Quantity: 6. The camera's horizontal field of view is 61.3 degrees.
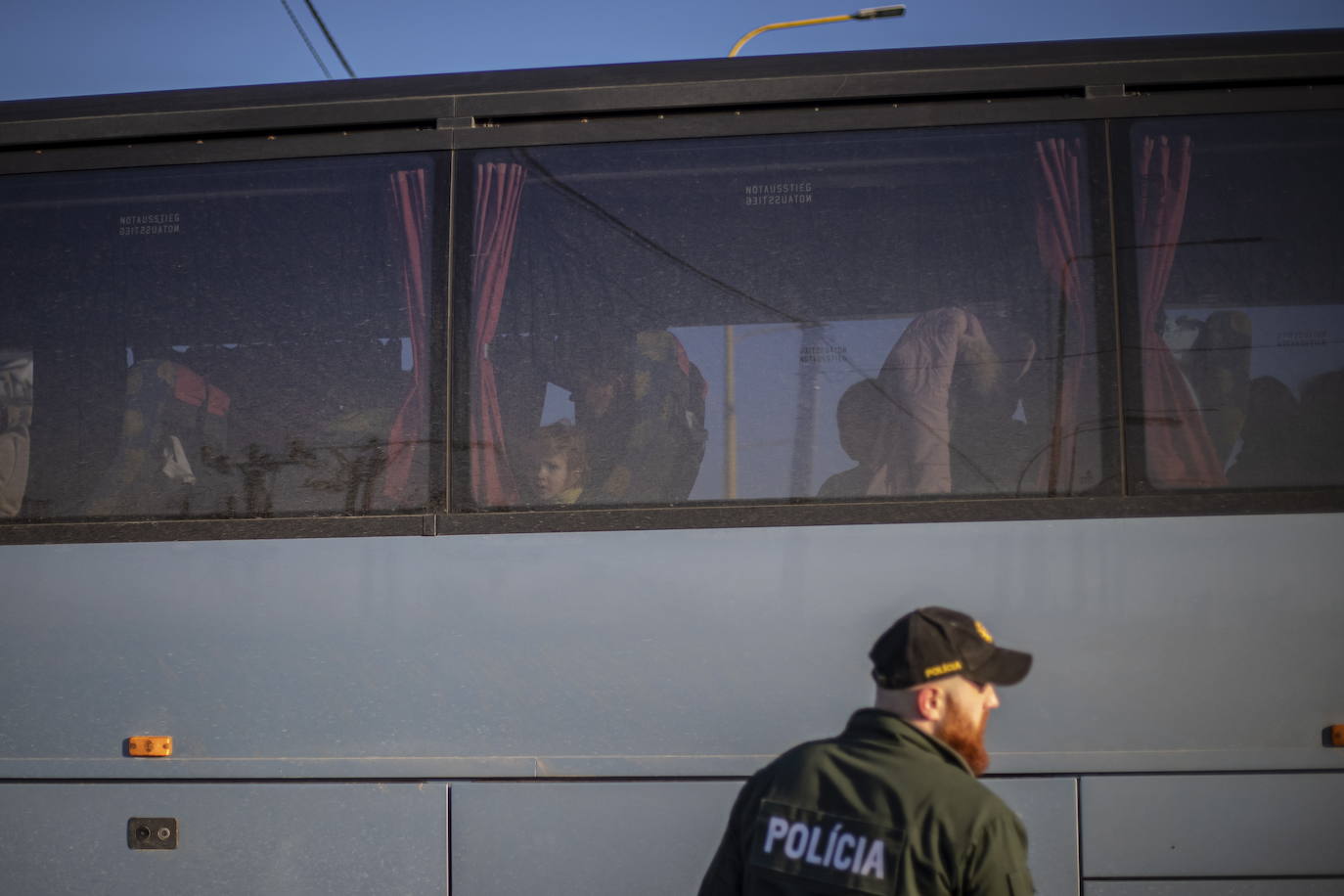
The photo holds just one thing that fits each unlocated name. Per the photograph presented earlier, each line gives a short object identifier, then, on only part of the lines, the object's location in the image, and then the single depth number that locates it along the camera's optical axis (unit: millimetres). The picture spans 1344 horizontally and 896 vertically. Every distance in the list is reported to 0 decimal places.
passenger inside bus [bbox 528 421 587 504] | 3943
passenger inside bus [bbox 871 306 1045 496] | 3828
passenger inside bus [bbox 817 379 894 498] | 3848
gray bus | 3689
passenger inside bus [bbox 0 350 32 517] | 4137
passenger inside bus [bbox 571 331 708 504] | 3916
